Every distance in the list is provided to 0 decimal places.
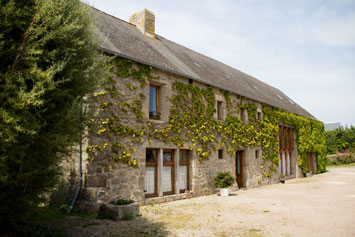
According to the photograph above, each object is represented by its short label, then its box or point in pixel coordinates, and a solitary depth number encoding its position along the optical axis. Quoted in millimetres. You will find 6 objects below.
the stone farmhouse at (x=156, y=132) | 8262
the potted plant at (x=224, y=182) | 11531
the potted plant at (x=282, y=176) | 18064
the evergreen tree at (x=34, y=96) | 4059
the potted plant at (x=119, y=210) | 6968
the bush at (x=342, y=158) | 33688
